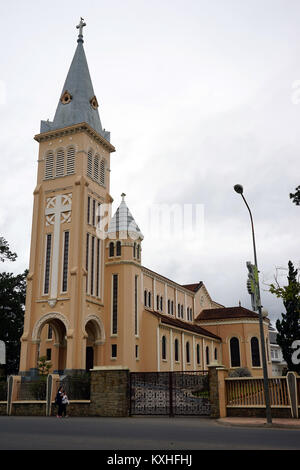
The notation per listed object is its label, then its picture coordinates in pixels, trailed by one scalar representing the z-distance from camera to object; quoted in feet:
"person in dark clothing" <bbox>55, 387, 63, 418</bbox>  74.55
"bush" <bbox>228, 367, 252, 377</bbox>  128.62
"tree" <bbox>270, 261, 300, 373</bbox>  129.90
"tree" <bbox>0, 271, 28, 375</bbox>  155.84
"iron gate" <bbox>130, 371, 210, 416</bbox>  73.56
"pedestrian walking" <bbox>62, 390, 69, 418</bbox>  74.50
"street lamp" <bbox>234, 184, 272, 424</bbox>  59.00
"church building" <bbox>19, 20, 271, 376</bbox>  131.75
